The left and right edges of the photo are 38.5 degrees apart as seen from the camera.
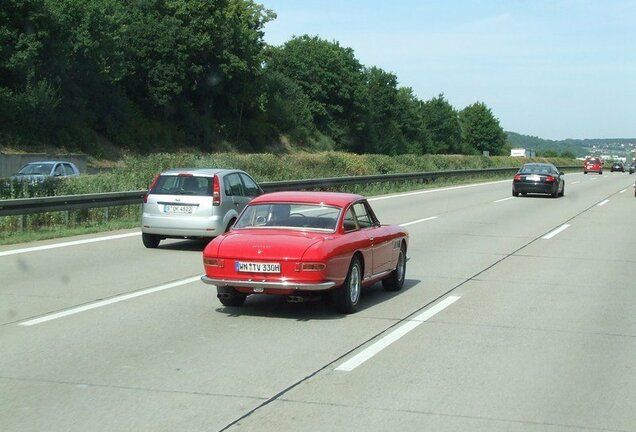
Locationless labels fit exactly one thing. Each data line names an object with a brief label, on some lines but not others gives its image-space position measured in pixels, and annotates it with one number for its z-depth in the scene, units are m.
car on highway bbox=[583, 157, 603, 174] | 84.93
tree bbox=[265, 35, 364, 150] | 95.12
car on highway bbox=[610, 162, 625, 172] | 96.50
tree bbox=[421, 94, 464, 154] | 143.00
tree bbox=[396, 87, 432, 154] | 119.62
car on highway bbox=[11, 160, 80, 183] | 30.00
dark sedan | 36.66
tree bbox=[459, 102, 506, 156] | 174.12
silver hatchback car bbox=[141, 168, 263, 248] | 16.14
